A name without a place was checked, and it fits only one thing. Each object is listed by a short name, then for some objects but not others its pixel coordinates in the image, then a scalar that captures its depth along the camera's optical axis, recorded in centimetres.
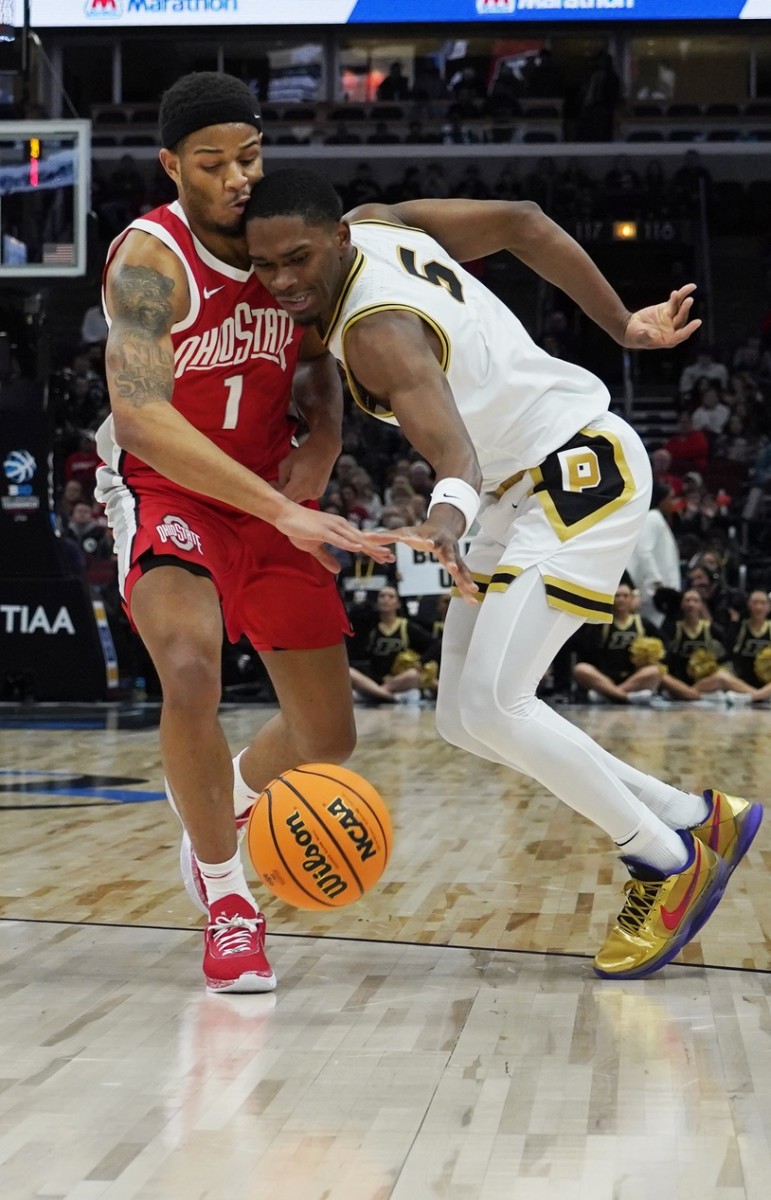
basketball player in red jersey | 345
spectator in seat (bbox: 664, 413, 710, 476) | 1827
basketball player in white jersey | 349
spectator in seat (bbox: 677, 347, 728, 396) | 2038
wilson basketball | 363
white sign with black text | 1341
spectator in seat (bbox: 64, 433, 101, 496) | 1639
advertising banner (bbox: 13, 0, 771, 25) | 1803
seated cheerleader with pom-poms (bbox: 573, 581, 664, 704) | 1320
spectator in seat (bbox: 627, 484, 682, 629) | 1380
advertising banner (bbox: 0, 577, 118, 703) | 1234
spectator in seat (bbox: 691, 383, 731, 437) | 1917
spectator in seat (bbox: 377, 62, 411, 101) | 2389
